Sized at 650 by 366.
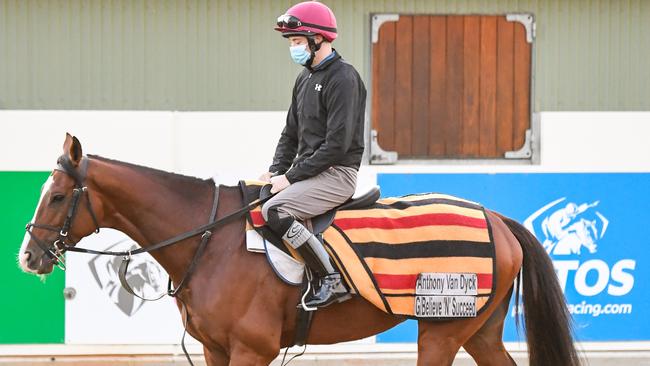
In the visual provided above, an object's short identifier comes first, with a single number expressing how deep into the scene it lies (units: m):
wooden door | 22.53
